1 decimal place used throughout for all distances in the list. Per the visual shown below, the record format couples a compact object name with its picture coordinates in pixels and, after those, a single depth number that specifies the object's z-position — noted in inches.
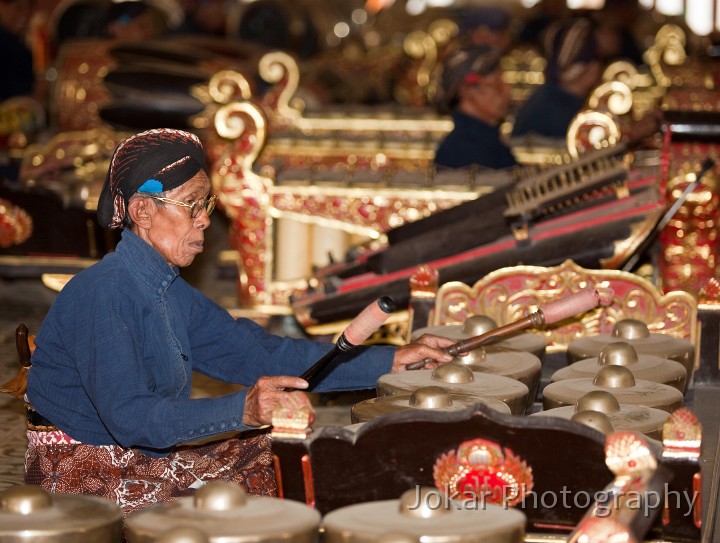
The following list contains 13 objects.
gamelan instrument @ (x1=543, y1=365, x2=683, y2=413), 195.8
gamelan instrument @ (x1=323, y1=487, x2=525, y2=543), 142.6
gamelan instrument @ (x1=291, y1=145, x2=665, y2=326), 283.4
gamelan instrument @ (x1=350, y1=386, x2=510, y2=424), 181.6
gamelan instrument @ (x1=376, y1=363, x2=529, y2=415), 195.9
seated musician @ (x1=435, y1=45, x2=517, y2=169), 392.5
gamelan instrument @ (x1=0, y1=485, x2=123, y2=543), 145.6
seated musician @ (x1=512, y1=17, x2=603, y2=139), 452.1
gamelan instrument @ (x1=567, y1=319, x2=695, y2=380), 234.4
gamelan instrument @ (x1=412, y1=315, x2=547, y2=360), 236.7
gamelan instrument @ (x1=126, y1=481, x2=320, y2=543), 143.2
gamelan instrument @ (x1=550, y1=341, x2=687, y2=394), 214.6
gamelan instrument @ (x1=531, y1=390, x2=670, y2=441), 178.4
